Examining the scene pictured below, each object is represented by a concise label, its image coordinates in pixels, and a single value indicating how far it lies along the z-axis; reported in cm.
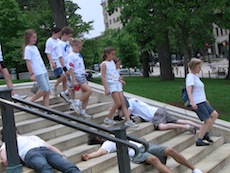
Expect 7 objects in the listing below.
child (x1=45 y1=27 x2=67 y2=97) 885
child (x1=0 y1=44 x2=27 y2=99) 795
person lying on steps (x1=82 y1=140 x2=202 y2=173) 633
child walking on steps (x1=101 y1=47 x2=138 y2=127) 820
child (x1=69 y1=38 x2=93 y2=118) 834
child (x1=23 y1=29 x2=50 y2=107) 774
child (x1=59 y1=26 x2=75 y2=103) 875
